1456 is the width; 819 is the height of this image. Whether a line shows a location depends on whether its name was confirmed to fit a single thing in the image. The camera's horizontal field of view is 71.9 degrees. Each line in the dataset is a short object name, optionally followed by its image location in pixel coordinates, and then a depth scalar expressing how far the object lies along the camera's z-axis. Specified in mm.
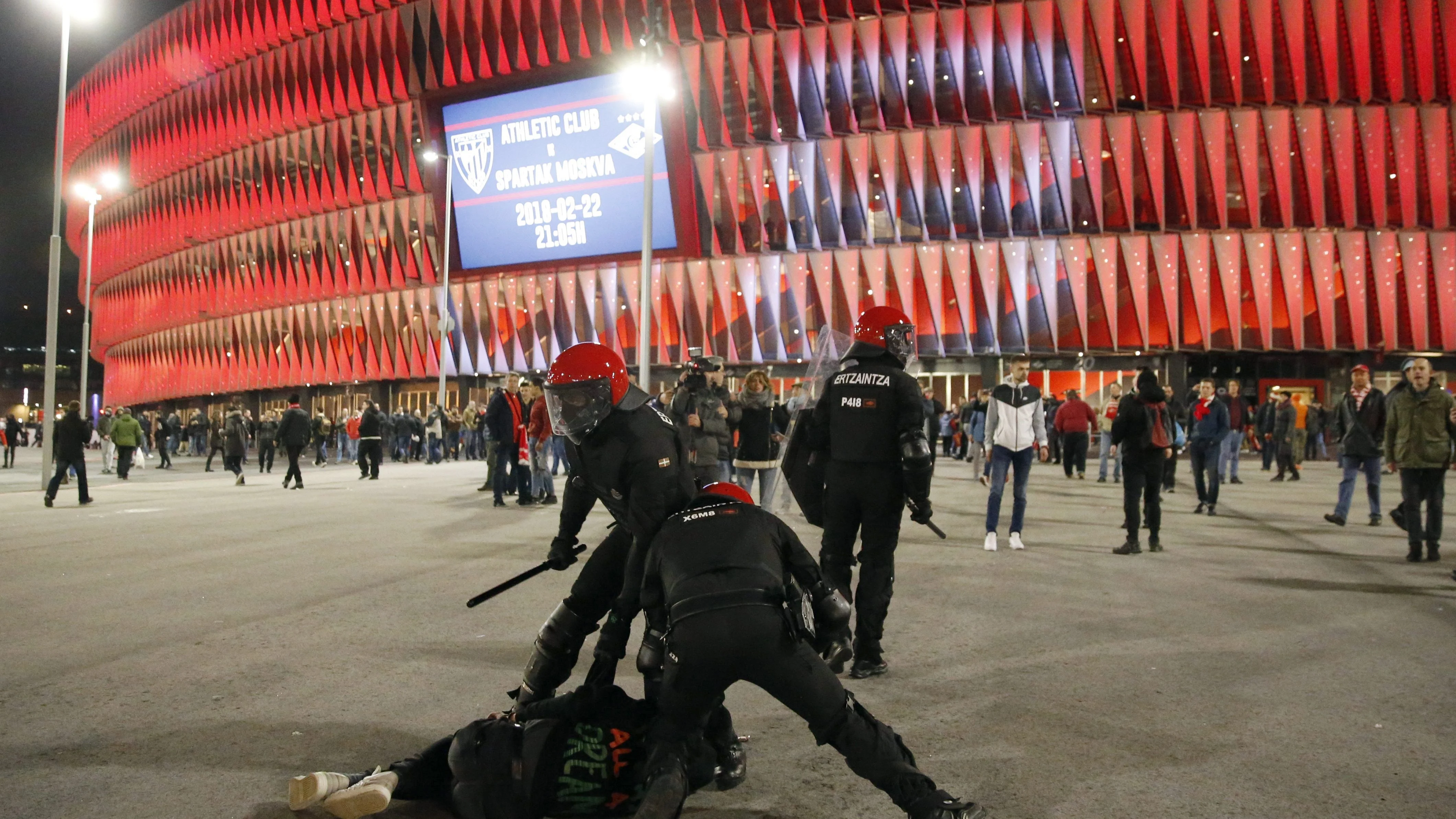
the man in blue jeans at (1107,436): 17375
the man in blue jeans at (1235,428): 17125
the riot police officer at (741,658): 2955
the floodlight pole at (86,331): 29844
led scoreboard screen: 39000
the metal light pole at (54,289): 19359
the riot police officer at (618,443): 3689
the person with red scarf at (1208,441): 13336
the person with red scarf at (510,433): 14383
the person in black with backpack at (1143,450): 9523
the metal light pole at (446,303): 30422
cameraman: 10898
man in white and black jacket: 9633
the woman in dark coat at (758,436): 12031
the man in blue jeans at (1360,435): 11062
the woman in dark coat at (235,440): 21969
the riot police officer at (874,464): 5121
